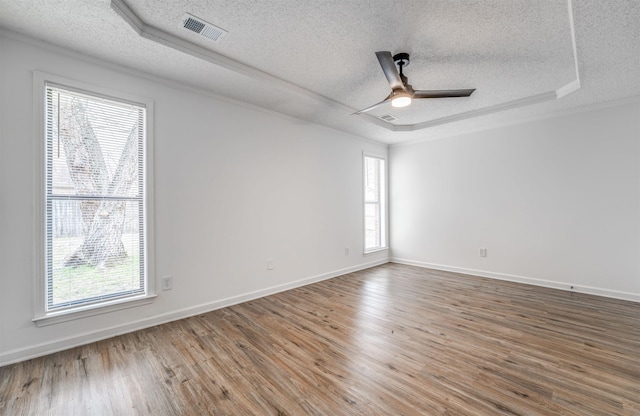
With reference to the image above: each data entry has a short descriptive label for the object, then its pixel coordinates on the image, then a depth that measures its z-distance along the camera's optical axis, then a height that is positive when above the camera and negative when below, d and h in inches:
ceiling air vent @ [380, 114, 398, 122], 164.6 +58.1
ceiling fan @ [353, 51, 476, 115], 87.6 +45.9
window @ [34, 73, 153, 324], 88.7 +4.5
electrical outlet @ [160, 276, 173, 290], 110.1 -29.3
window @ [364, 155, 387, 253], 215.0 +4.8
